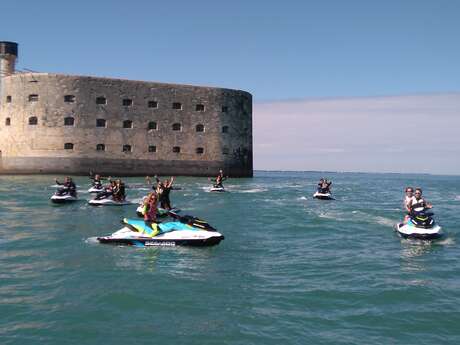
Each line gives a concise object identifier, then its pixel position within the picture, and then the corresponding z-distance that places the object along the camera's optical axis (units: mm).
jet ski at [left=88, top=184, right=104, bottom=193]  29206
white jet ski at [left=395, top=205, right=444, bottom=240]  16969
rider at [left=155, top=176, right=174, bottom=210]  21242
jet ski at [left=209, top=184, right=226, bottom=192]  37572
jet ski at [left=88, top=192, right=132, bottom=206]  26453
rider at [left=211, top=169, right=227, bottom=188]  37906
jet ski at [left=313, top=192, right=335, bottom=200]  33938
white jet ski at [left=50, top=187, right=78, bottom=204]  26891
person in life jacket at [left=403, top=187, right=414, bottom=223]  18125
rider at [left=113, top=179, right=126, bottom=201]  27062
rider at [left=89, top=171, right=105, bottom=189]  29969
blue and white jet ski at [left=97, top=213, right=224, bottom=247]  15164
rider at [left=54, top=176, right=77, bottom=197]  27594
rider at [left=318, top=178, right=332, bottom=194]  34388
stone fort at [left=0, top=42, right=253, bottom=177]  51938
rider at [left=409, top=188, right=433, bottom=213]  17688
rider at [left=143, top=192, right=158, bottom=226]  15445
